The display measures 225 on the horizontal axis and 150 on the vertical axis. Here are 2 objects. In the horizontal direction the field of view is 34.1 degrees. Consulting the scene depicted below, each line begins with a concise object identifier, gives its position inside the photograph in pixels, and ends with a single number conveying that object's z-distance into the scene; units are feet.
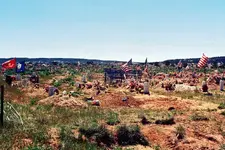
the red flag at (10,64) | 86.22
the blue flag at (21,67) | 113.96
